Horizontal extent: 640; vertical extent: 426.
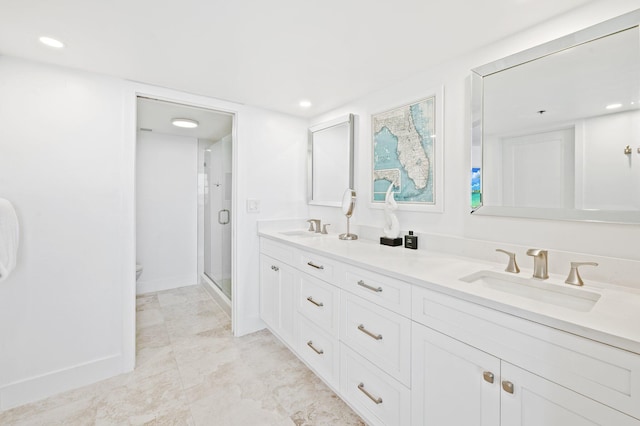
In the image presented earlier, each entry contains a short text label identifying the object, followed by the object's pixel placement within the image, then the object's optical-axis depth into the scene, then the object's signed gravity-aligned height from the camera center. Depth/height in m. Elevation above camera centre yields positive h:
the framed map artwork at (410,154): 1.81 +0.40
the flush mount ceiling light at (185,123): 2.98 +0.97
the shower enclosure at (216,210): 3.23 +0.02
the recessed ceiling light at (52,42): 1.50 +0.91
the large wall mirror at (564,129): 1.12 +0.39
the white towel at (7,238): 1.53 -0.15
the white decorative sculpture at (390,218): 1.96 -0.04
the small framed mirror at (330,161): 2.44 +0.48
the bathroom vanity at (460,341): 0.78 -0.47
